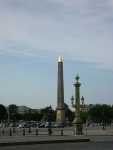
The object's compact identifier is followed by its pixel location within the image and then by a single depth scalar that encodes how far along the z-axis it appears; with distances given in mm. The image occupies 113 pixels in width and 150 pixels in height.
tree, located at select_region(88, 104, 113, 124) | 150250
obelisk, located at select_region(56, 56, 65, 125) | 97131
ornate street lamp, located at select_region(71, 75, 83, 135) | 50625
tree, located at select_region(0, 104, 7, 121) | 147425
